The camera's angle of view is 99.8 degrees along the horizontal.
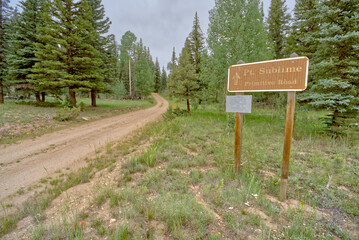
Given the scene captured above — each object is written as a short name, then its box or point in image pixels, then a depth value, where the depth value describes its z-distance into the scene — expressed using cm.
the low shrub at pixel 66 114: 1056
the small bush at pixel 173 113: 1253
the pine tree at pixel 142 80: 3831
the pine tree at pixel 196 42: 2202
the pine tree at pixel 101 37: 1753
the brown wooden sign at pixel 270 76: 286
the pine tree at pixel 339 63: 605
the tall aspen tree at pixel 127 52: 3994
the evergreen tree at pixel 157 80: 6004
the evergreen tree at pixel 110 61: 1841
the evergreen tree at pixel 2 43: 1617
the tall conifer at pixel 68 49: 1251
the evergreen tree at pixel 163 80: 6860
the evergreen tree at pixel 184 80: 1310
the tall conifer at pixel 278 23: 2100
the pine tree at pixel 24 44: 1478
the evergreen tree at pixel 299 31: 1423
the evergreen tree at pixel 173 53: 6411
